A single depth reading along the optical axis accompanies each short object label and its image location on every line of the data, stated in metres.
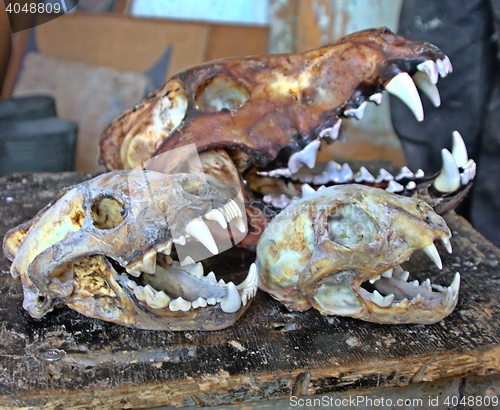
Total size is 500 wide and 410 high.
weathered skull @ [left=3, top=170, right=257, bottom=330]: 0.46
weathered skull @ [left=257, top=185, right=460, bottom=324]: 0.47
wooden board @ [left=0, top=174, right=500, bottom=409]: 0.46
